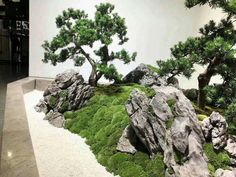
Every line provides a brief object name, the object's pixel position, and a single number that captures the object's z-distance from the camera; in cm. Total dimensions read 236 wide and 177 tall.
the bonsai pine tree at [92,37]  261
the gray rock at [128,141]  191
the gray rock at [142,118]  179
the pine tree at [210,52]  187
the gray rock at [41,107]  273
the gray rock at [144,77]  286
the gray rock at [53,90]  262
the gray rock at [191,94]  254
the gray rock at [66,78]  261
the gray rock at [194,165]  149
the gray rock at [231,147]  166
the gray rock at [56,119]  248
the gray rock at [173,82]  272
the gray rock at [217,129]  164
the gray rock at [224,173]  152
